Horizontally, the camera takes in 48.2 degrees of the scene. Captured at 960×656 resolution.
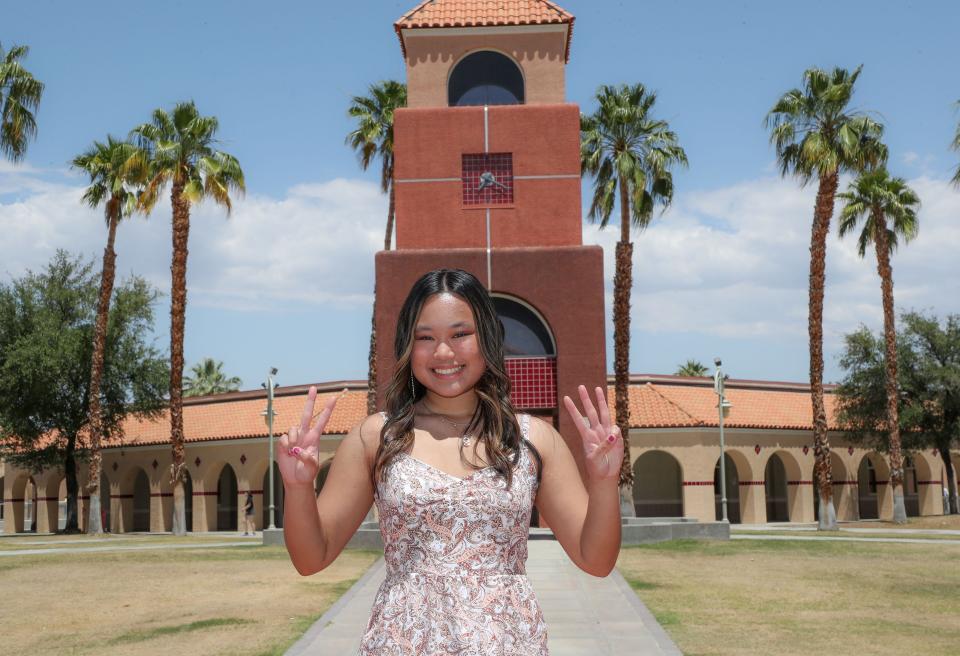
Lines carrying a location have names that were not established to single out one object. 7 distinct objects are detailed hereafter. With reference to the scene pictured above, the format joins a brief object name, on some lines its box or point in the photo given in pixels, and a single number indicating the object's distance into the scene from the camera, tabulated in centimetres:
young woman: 303
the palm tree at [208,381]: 6556
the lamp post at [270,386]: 3106
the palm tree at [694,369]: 6381
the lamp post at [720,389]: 2925
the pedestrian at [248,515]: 3672
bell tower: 2469
